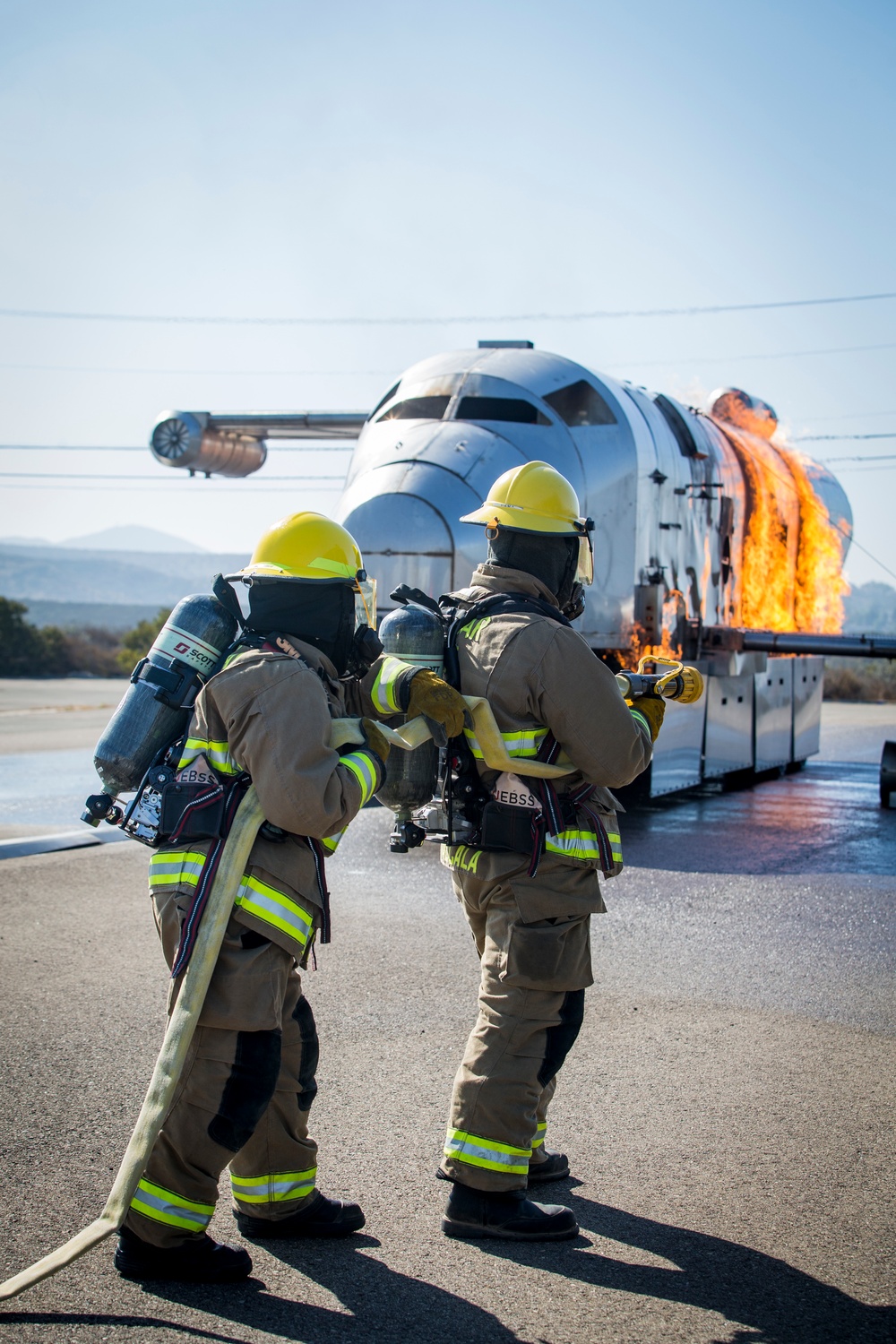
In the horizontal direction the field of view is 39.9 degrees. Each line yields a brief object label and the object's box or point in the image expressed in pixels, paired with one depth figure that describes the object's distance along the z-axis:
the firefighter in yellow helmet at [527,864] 3.65
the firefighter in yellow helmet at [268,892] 3.27
